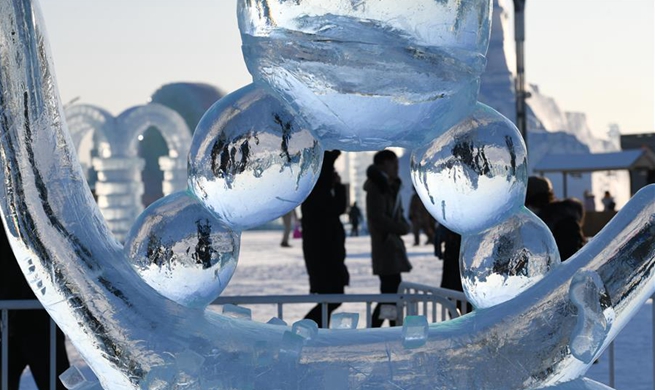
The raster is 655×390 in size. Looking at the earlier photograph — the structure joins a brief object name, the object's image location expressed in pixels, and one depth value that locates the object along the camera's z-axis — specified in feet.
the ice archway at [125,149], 76.02
